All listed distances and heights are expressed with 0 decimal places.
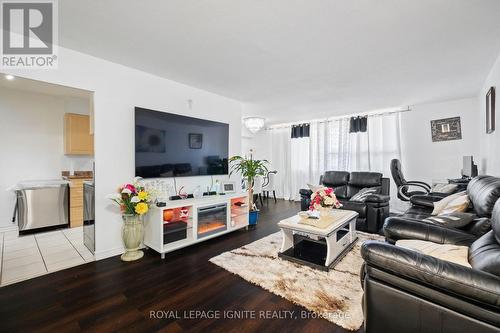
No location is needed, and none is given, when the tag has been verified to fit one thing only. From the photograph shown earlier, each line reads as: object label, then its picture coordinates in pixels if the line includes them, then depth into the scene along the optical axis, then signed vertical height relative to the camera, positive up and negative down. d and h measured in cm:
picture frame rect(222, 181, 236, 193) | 371 -32
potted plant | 390 -9
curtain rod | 494 +128
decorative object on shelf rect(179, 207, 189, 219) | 295 -60
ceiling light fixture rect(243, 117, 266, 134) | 435 +90
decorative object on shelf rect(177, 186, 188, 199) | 316 -37
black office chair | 388 -29
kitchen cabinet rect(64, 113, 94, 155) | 383 +62
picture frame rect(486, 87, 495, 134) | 275 +73
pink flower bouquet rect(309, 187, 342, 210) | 259 -39
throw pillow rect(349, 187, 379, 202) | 365 -46
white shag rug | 168 -107
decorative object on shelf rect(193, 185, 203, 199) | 332 -38
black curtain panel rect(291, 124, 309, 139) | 624 +105
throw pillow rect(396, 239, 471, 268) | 147 -62
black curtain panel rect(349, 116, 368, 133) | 521 +103
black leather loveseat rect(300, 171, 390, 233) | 343 -51
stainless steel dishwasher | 336 -54
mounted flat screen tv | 292 +35
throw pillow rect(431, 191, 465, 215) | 244 -43
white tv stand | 265 -73
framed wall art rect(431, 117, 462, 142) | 431 +73
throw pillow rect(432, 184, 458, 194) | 321 -35
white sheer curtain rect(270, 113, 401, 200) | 502 +43
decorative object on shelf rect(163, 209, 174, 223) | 278 -60
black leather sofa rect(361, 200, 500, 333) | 98 -62
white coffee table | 228 -92
